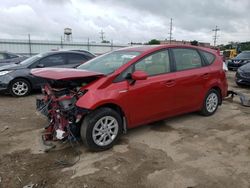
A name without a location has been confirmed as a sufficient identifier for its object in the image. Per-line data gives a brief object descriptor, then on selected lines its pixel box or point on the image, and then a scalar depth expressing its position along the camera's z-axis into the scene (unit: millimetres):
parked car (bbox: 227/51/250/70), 12132
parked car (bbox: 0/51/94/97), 5660
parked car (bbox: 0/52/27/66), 9236
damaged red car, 2836
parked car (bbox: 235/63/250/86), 7447
